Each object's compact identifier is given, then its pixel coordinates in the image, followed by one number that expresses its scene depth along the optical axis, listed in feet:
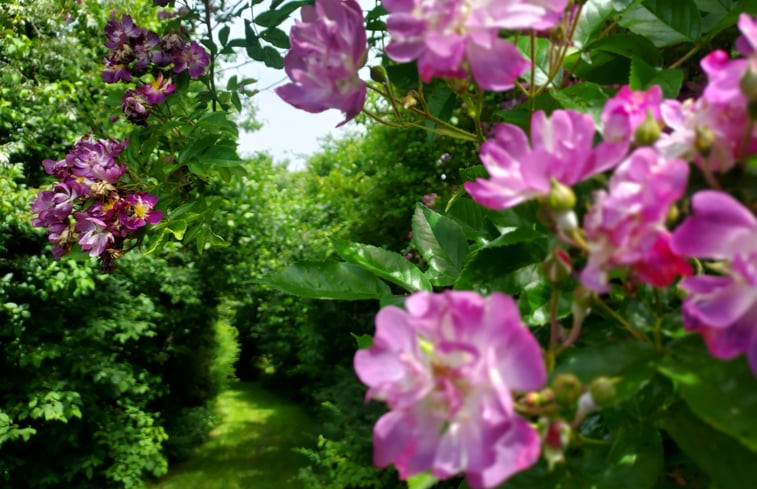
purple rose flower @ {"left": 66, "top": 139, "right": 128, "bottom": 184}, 1.27
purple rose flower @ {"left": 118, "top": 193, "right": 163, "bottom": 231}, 1.24
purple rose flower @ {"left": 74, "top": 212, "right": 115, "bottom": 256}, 1.22
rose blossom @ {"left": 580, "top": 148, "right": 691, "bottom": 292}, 0.33
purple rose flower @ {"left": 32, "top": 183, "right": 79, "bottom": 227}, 1.28
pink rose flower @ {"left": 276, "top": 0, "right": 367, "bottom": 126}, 0.51
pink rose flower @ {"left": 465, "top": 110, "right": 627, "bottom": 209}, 0.37
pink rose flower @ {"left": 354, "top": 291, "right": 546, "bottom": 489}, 0.31
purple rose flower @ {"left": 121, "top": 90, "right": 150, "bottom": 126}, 1.39
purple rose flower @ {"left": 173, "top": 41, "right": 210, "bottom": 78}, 1.48
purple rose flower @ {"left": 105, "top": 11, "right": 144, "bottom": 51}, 1.49
